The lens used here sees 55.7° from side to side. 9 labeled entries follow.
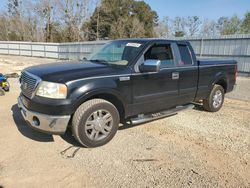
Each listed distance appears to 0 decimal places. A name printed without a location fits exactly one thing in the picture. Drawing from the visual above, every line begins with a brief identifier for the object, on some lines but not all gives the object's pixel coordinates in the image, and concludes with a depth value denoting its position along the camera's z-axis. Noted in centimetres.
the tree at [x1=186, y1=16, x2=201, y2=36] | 4567
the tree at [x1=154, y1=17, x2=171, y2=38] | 4156
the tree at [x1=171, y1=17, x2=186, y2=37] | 4600
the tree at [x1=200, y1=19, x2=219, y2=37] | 3950
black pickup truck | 356
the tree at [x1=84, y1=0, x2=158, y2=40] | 3453
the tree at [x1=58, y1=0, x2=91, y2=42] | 3681
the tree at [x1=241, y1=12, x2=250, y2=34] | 3172
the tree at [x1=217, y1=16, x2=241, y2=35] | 3391
